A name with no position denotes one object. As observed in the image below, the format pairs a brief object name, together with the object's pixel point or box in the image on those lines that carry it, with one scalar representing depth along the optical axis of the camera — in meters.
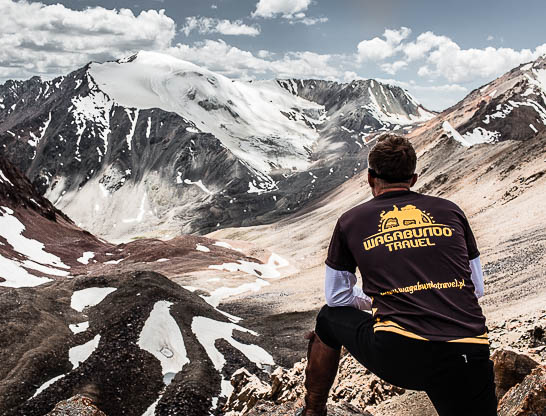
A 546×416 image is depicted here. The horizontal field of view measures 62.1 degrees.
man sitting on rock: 4.15
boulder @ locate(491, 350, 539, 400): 7.67
